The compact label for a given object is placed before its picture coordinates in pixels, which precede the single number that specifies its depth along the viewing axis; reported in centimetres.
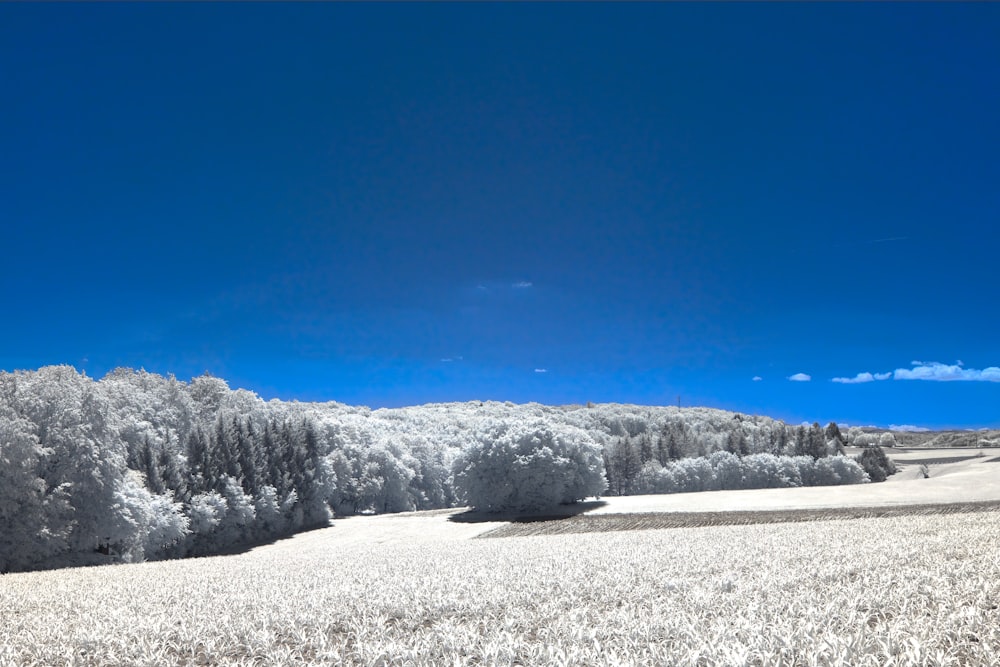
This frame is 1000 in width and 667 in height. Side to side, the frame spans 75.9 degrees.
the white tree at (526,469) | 6259
